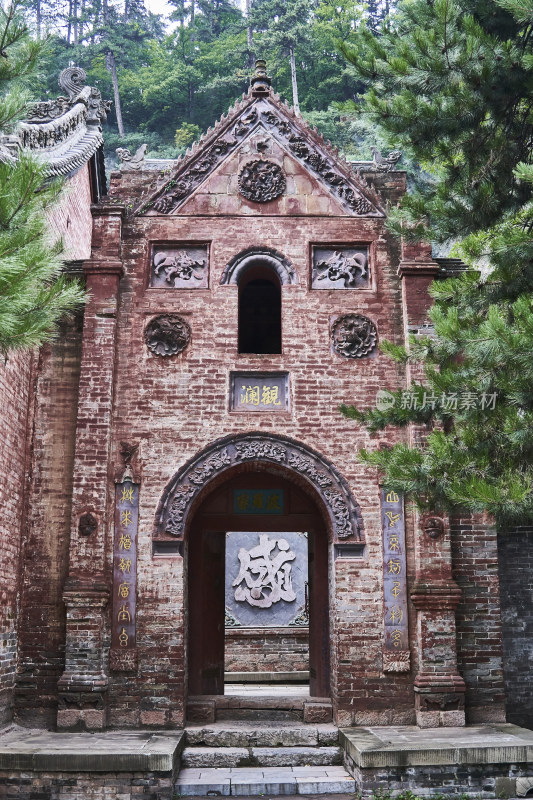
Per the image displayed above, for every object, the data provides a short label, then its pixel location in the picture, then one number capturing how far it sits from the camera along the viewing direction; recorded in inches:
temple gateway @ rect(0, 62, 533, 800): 346.6
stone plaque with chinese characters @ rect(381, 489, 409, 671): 355.3
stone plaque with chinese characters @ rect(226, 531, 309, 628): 665.6
